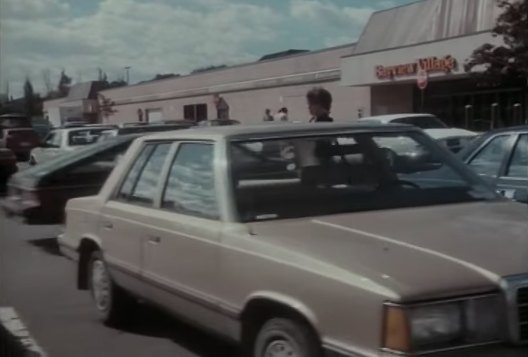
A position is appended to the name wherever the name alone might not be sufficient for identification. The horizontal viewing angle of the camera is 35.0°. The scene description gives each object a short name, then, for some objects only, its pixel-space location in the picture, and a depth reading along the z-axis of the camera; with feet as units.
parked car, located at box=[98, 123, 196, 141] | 54.29
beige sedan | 11.50
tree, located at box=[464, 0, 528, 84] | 76.02
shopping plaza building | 96.73
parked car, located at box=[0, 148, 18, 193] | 62.39
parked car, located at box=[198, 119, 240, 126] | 91.99
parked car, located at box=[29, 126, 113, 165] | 63.10
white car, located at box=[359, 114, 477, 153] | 57.48
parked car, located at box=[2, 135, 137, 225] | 33.22
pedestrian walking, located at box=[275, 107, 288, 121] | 60.77
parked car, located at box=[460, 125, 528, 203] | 23.56
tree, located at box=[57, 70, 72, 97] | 367.21
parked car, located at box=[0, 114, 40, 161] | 103.91
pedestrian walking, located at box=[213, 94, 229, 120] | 126.52
